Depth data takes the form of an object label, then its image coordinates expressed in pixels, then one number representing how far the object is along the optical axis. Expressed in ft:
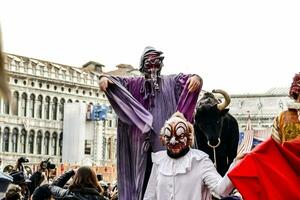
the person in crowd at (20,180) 24.63
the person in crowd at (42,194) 17.97
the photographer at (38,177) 28.32
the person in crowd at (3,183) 18.54
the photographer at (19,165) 30.50
